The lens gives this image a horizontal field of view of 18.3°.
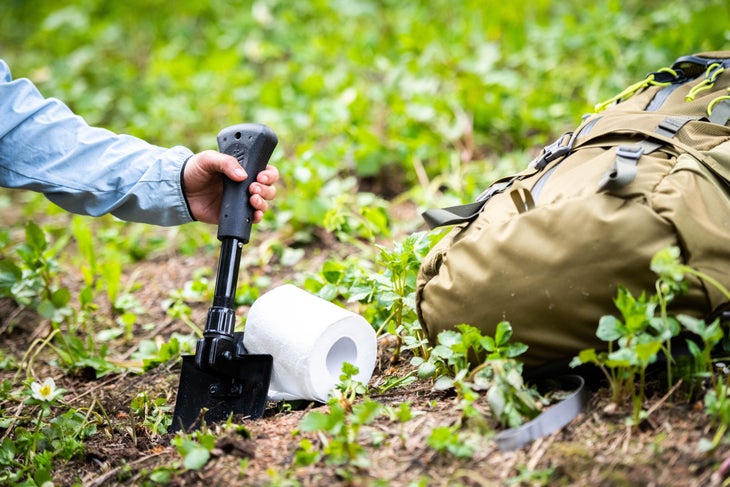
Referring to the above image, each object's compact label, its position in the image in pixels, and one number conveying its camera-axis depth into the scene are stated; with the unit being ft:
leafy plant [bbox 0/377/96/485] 7.55
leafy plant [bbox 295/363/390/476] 7.16
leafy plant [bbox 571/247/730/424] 7.06
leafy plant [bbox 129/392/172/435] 7.74
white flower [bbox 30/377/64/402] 7.87
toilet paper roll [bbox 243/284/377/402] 7.57
